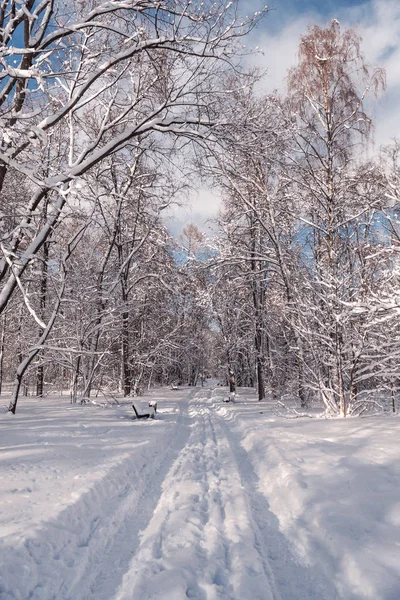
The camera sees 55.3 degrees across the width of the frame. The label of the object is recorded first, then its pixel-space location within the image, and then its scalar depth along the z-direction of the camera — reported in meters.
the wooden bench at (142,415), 12.79
